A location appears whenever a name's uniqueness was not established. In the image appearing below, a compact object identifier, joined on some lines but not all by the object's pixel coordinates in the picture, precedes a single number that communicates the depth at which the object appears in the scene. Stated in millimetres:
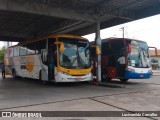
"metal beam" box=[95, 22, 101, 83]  17422
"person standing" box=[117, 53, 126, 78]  16588
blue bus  16297
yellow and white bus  15133
